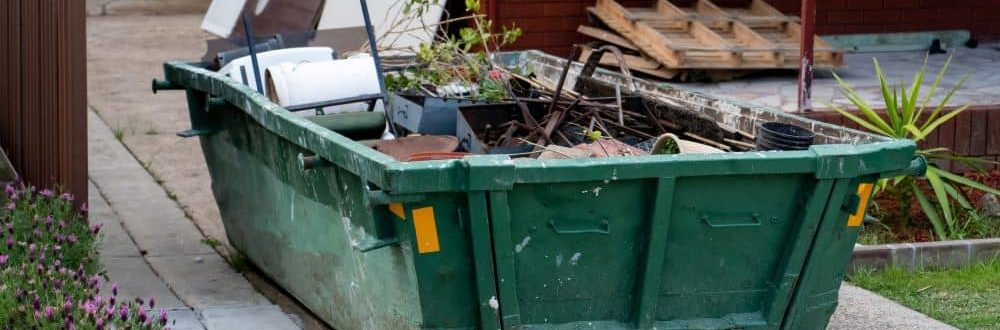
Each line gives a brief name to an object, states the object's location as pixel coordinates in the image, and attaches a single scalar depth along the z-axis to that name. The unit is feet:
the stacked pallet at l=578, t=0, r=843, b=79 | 32.27
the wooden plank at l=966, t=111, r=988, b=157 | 27.40
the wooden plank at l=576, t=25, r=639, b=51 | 34.06
